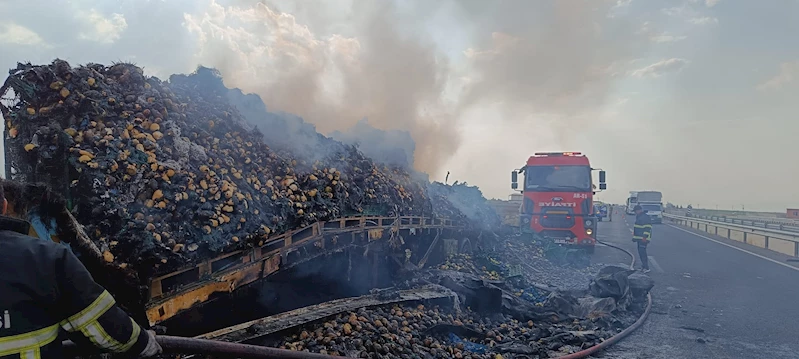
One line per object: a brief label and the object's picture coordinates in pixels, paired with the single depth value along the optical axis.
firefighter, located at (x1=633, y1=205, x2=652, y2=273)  12.41
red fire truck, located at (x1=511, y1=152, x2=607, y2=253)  13.91
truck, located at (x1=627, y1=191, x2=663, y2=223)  36.09
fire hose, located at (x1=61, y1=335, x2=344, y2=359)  2.40
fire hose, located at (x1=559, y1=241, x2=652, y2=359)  5.64
